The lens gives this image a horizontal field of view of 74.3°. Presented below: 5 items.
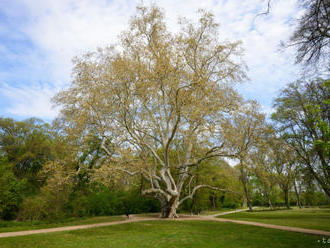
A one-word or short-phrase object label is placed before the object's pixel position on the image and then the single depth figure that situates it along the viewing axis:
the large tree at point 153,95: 13.82
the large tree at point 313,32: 6.37
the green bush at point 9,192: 19.30
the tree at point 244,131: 14.39
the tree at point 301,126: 16.99
